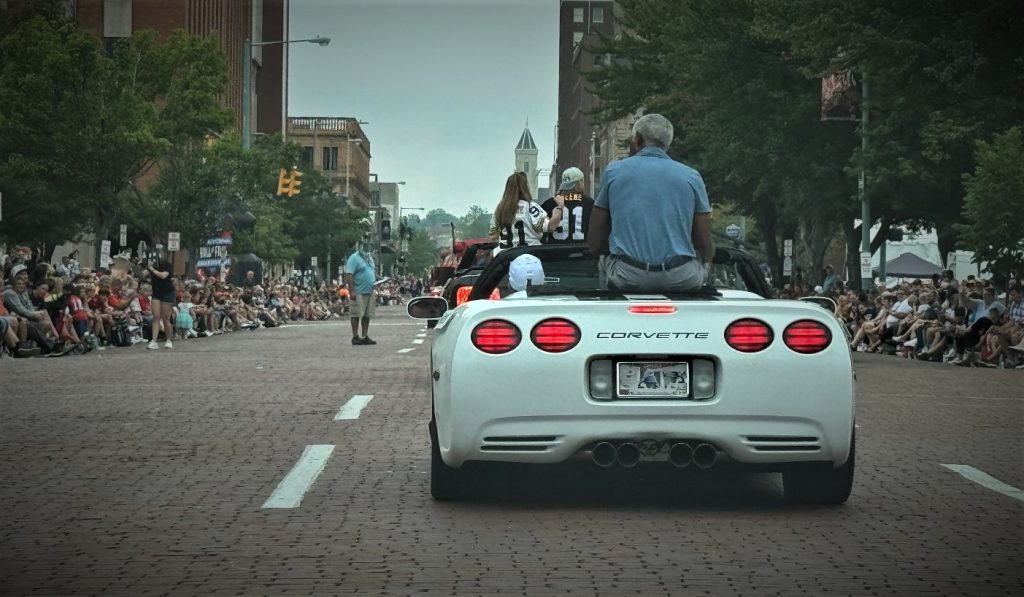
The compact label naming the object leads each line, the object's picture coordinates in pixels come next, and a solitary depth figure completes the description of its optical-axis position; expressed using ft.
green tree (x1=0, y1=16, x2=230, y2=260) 153.38
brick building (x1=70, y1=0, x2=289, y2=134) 272.92
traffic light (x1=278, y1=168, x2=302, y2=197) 224.12
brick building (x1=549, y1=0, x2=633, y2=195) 502.38
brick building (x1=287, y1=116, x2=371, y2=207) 530.68
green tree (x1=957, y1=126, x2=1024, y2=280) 155.22
